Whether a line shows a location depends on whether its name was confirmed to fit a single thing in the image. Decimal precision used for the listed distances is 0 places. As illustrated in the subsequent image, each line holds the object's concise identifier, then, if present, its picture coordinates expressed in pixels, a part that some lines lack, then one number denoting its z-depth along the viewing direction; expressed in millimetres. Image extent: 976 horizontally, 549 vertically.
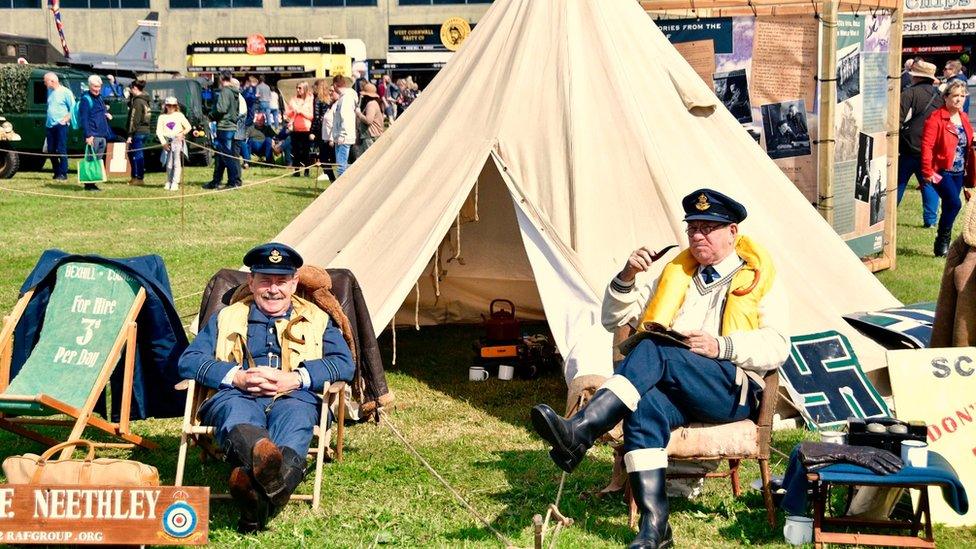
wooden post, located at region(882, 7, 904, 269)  11695
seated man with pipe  5203
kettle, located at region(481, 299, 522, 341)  8711
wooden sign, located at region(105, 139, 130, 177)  19172
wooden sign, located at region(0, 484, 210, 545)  4812
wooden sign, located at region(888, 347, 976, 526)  5621
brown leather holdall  4992
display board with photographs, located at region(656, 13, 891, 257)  10422
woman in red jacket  12555
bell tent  7645
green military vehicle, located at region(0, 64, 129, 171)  22156
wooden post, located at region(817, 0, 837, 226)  10219
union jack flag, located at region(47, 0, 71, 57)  41853
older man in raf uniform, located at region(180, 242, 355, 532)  5367
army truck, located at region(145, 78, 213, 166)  24188
